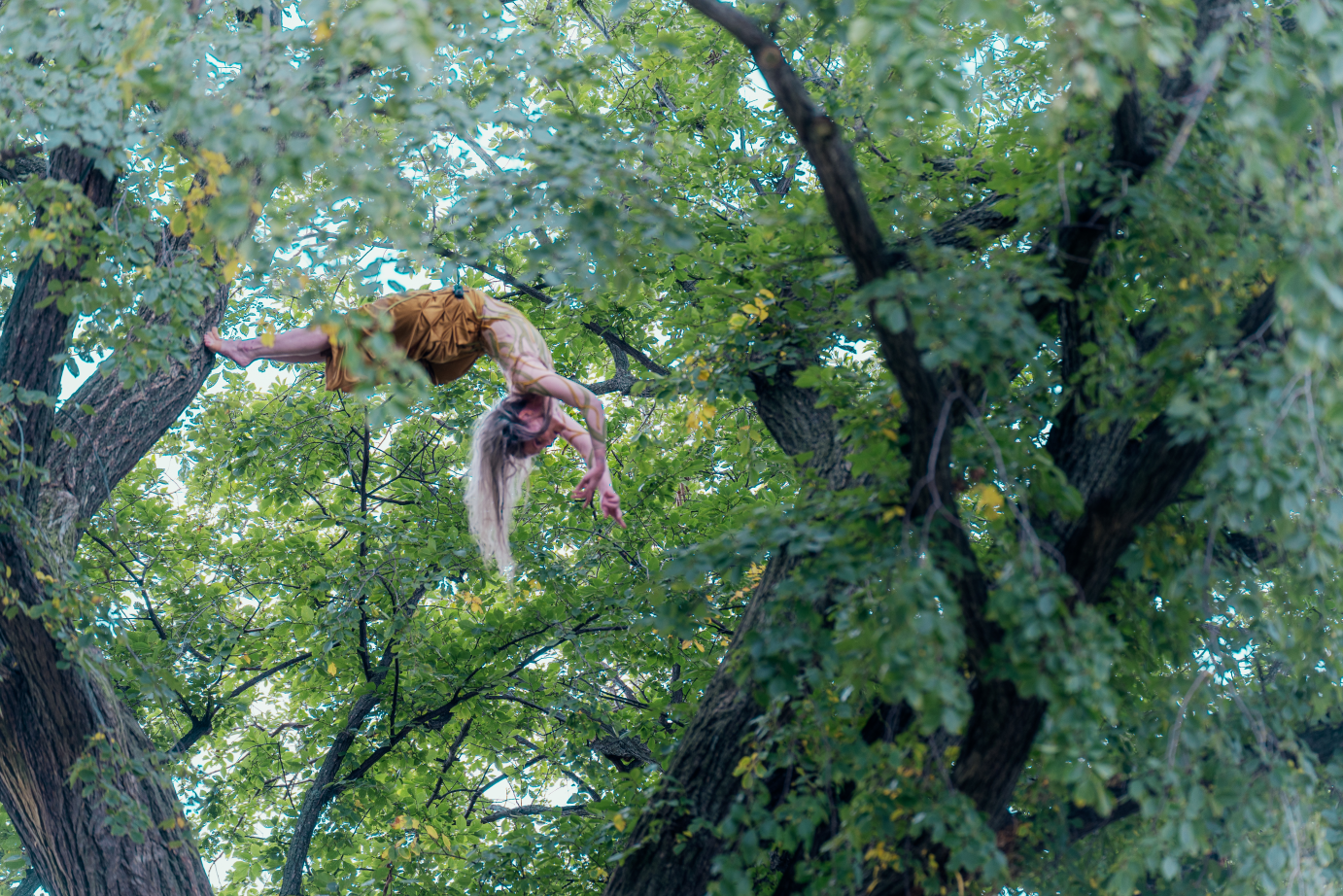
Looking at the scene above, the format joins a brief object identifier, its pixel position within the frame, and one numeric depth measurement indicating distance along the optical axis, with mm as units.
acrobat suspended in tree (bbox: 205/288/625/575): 9383
